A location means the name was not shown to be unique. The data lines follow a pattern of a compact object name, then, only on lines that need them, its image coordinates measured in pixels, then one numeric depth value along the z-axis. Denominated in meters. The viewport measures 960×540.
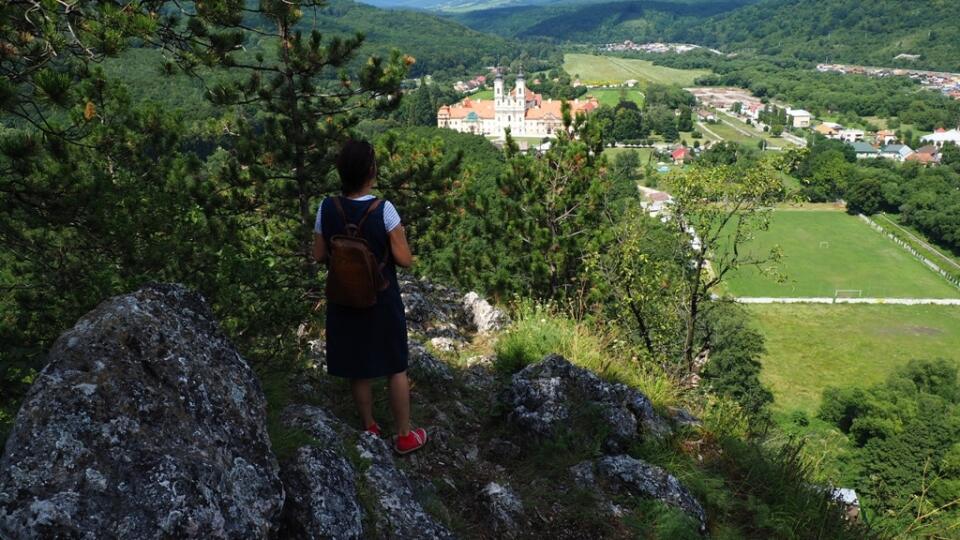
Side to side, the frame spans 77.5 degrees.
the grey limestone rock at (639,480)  3.66
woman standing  3.02
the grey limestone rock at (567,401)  4.34
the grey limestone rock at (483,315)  7.60
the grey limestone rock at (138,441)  1.73
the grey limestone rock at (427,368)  4.95
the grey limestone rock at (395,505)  2.67
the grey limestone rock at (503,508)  3.19
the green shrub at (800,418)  24.38
